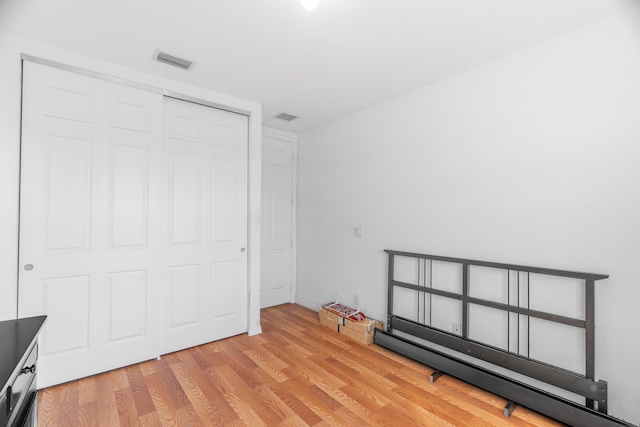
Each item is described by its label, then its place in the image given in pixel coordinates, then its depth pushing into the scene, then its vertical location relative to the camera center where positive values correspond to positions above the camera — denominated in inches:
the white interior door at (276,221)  168.7 -4.2
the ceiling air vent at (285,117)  149.6 +49.1
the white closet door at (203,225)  114.7 -4.9
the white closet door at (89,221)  89.0 -2.8
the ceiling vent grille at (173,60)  95.1 +49.9
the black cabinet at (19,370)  36.4 -20.3
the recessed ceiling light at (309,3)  56.5 +39.7
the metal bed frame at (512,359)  73.6 -43.0
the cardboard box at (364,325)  123.1 -46.1
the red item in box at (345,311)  131.5 -44.4
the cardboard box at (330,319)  135.4 -48.6
